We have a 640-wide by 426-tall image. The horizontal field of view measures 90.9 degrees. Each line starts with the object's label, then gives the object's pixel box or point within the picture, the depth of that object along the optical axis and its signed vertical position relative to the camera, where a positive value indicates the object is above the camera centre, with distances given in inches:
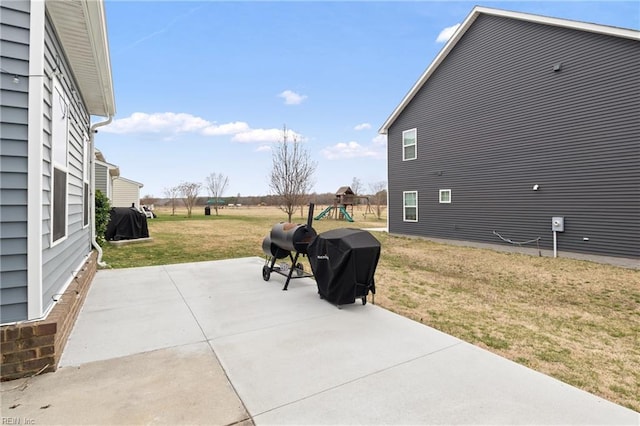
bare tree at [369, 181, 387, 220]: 1261.1 +96.3
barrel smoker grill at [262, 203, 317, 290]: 202.2 -21.7
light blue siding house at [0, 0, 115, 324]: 94.8 +23.0
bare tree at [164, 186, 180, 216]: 1504.7 +94.2
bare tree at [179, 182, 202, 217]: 1337.4 +88.0
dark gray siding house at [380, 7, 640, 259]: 318.7 +94.3
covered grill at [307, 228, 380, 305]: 160.2 -27.2
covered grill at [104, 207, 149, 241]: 453.6 -19.3
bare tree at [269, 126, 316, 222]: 565.6 +73.1
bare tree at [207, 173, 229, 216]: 1657.2 +149.3
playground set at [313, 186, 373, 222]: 1093.8 +34.5
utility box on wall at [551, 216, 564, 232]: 356.7 -15.8
